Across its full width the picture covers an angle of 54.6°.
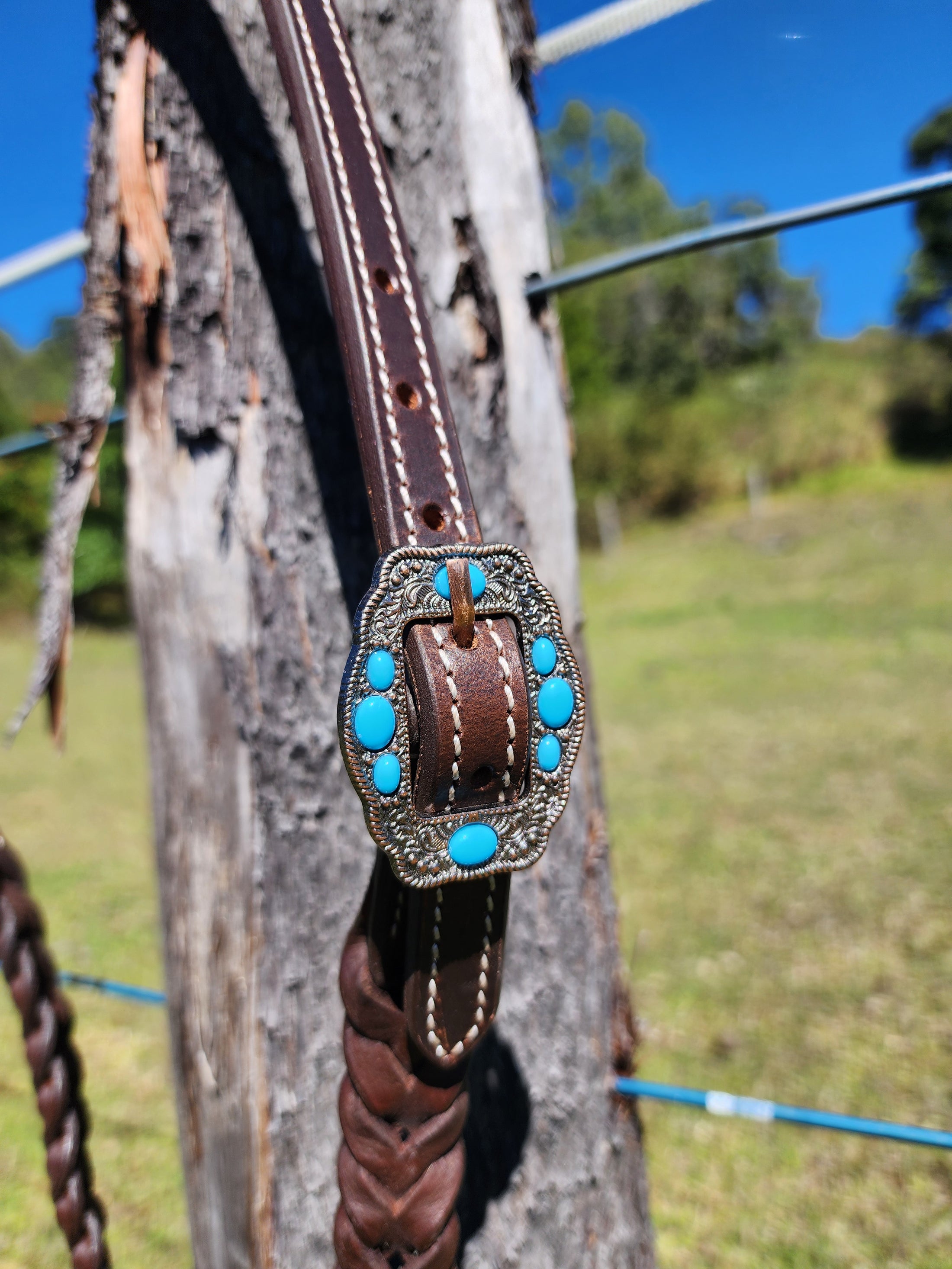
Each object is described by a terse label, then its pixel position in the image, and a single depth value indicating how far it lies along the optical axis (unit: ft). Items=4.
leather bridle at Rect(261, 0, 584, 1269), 0.44
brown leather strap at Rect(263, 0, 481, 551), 0.50
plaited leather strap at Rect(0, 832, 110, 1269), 0.65
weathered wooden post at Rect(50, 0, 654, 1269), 0.67
